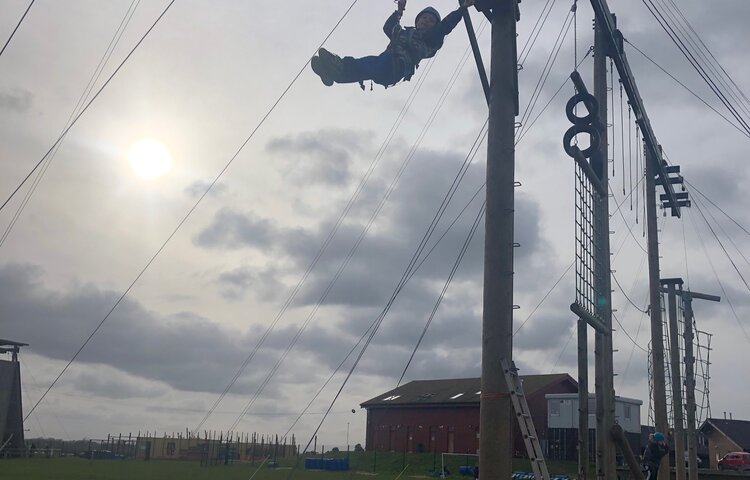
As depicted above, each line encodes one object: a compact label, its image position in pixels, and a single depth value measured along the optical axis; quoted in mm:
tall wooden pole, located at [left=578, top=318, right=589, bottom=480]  10617
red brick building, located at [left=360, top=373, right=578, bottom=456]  47312
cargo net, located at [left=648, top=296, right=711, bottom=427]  23703
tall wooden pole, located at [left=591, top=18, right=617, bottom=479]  11954
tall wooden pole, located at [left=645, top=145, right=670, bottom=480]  19391
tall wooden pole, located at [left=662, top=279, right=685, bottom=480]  22248
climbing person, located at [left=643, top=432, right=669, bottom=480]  14164
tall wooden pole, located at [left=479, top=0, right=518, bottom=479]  8195
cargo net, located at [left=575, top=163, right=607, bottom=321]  11016
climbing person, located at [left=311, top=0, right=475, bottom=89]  10242
